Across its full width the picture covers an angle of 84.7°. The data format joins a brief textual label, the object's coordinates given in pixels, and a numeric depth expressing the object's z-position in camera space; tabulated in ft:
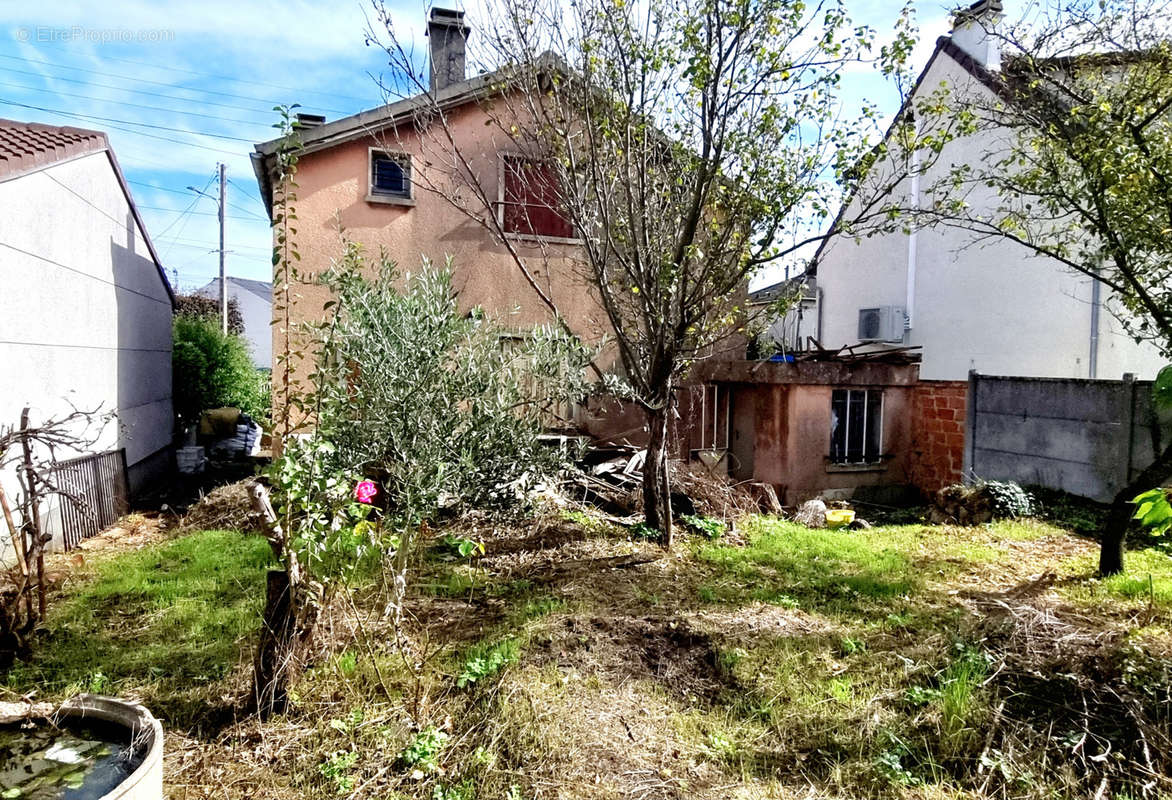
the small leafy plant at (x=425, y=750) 9.93
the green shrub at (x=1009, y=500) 26.32
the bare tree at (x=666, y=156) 16.35
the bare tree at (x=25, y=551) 12.39
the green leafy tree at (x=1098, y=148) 16.39
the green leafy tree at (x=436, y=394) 16.12
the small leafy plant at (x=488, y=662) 11.69
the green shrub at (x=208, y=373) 40.14
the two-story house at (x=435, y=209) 30.42
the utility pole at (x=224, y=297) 56.49
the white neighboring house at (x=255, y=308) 105.60
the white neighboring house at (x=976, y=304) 36.29
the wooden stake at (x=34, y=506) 12.45
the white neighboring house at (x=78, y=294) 20.56
